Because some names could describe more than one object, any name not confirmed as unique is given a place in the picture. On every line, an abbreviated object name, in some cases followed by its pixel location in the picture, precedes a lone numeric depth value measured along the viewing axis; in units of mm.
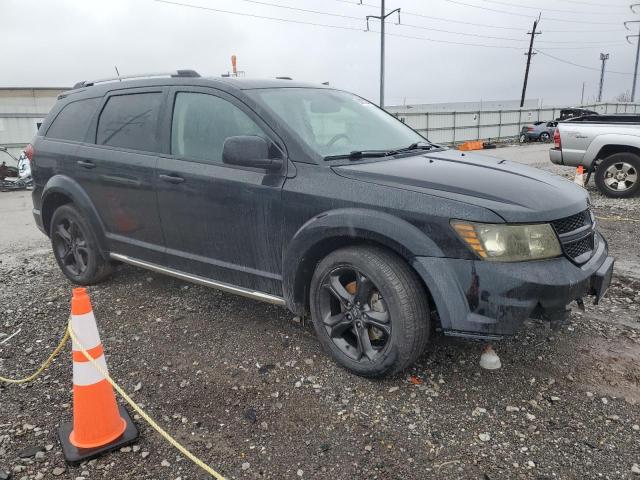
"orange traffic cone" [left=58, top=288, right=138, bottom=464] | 2449
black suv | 2613
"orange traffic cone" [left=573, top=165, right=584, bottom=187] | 8227
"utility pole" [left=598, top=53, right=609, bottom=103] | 53062
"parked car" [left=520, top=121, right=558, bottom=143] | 26953
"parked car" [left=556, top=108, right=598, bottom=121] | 24688
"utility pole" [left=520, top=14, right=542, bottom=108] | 41969
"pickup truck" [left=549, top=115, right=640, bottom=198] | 8469
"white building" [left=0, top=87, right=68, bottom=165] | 15422
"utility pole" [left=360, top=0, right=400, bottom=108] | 26281
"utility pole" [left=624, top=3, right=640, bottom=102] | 42288
